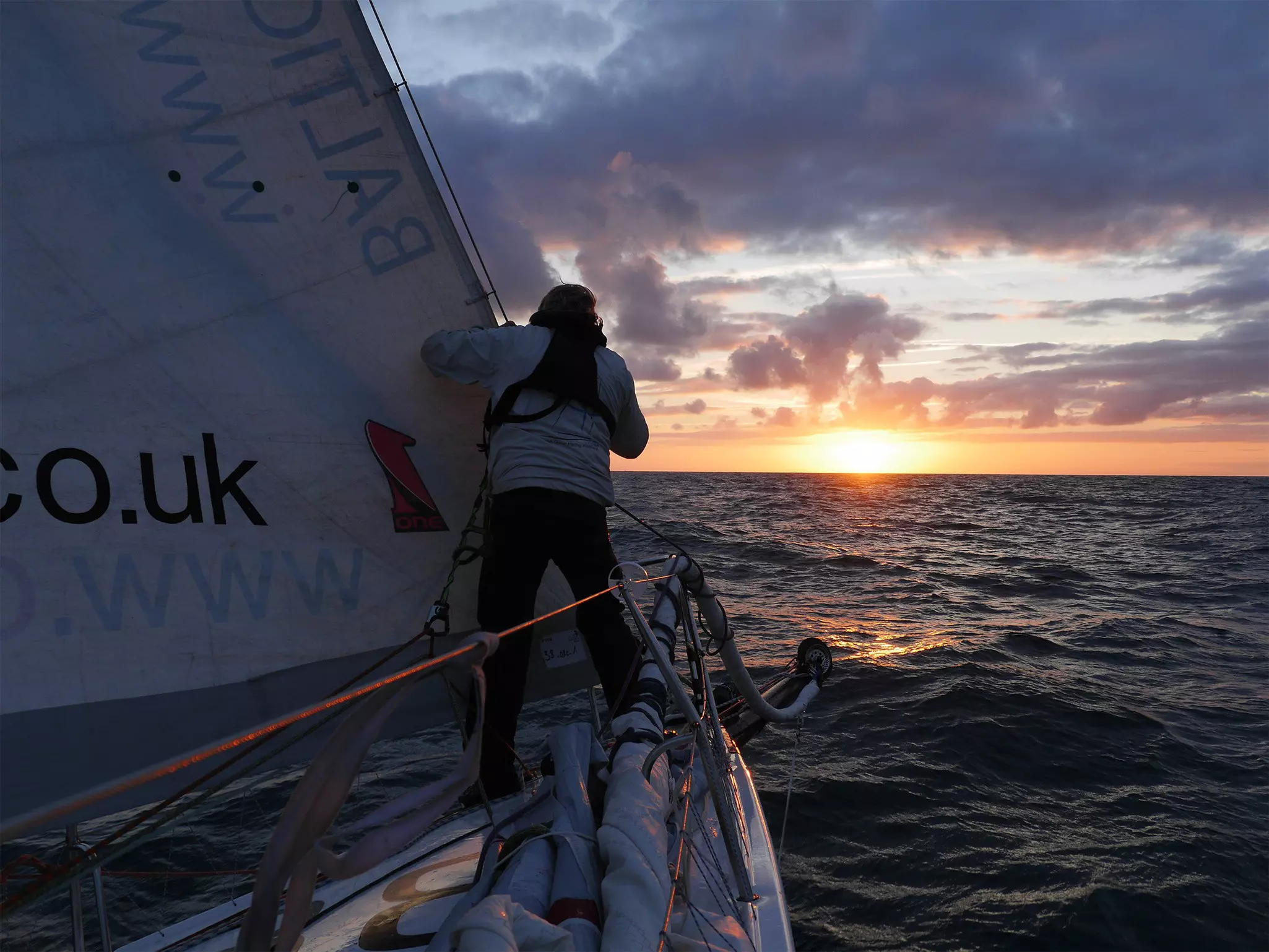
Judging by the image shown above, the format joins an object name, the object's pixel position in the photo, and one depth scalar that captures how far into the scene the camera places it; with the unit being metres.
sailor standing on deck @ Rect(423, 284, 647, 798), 2.58
